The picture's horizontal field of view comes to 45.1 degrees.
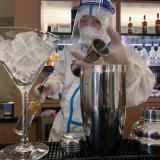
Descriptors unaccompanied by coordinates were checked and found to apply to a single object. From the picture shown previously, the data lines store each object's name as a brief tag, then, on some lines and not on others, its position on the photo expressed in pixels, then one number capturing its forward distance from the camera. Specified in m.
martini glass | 0.48
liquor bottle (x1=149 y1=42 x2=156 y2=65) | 1.96
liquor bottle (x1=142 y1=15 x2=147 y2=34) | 1.96
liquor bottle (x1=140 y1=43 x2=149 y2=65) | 1.94
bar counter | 0.47
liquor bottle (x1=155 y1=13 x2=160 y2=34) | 1.97
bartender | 0.61
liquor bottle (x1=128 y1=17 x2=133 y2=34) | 1.94
